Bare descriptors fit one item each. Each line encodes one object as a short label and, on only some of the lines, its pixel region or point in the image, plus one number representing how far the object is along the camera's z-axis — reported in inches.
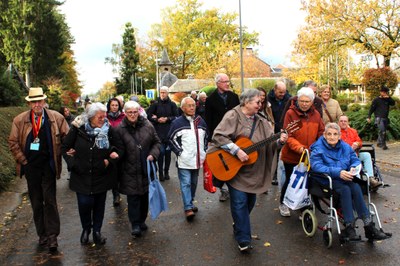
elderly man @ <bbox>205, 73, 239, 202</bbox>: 276.5
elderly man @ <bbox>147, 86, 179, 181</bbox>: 383.3
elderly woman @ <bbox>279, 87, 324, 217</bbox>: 218.7
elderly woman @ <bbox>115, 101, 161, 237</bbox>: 217.2
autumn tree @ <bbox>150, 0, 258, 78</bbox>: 2407.7
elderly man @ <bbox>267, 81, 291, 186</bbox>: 302.8
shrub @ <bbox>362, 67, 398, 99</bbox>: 811.4
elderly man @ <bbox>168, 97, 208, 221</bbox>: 252.4
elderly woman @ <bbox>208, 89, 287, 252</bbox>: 188.9
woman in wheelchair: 187.3
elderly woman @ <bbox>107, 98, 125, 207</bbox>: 295.9
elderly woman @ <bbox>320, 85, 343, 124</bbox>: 290.8
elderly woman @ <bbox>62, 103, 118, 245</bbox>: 200.4
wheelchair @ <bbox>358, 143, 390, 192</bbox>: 286.8
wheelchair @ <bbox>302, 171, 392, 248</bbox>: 189.8
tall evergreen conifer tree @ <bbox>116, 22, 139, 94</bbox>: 3080.7
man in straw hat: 197.0
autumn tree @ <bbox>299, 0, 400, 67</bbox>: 817.5
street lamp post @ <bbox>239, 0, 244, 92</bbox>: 943.5
